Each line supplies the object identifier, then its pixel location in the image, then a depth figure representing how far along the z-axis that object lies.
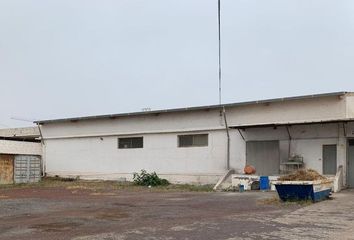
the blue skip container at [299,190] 18.65
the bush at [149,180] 31.48
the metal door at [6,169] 33.59
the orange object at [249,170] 28.11
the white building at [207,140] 26.97
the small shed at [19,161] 33.94
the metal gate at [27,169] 34.84
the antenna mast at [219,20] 18.04
